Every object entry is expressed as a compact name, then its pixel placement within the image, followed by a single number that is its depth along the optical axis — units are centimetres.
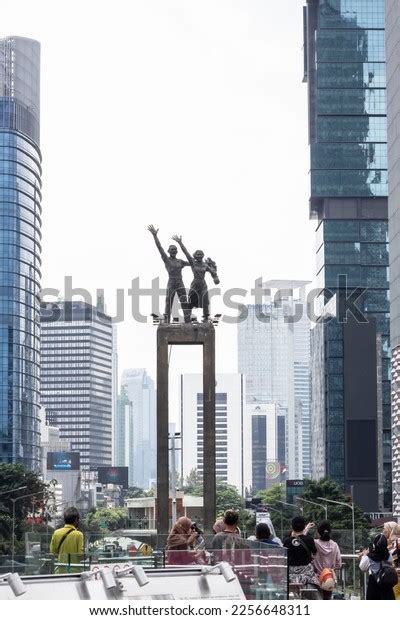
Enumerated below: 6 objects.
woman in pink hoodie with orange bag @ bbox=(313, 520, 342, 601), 1891
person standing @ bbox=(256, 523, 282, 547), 1936
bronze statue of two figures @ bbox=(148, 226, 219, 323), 4372
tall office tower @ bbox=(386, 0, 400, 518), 12369
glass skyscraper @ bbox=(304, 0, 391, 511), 19550
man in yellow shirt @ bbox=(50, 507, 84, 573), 1881
